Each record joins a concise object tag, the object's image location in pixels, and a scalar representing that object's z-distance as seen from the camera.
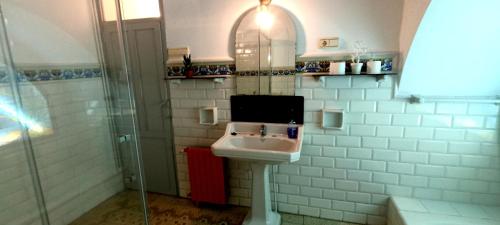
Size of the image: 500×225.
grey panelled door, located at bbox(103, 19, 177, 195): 2.21
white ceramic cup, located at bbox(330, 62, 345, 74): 1.71
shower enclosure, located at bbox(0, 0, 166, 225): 1.60
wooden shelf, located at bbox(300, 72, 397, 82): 1.67
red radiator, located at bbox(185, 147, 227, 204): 2.17
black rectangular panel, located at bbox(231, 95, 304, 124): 1.95
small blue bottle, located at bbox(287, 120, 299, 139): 1.90
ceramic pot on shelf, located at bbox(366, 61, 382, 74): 1.65
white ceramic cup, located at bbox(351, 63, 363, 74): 1.68
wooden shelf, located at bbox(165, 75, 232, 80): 2.04
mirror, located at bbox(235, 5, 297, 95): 1.86
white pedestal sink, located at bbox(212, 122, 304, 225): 1.84
